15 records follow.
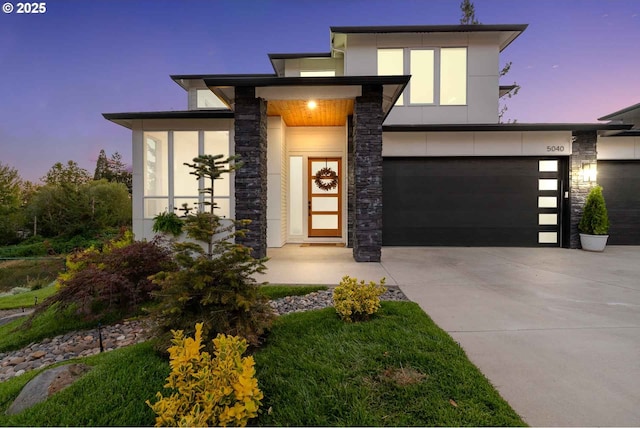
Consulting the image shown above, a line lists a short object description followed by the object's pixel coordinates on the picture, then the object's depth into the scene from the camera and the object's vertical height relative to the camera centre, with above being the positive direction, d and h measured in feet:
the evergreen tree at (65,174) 84.33 +8.66
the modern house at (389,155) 19.12 +4.15
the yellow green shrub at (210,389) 4.60 -3.01
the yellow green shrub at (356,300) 9.25 -3.05
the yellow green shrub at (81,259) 12.57 -2.53
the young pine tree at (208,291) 7.31 -2.21
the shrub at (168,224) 22.29 -1.52
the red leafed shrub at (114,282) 11.16 -3.06
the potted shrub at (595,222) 23.99 -1.47
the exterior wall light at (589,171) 25.20 +2.80
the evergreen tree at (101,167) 101.14 +12.71
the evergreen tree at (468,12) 45.42 +29.53
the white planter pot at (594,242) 23.99 -3.10
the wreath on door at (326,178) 28.48 +2.48
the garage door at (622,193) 26.61 +0.99
